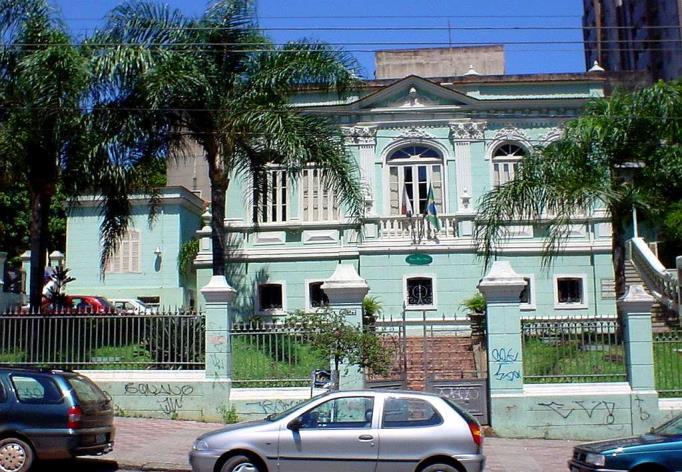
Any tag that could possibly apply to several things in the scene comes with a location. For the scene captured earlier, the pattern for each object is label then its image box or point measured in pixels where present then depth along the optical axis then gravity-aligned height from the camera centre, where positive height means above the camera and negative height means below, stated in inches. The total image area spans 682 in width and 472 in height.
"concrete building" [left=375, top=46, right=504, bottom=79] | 1284.4 +424.2
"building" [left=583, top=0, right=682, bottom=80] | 2026.6 +819.3
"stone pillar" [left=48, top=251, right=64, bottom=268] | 1171.9 +116.2
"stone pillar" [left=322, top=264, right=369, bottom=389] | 596.1 +27.9
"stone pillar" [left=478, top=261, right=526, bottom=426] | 584.1 -4.2
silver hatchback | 385.1 -50.6
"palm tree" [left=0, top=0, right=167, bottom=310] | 689.6 +178.9
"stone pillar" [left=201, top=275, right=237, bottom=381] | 607.2 +3.5
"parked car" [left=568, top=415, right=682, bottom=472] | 372.2 -59.5
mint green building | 971.3 +161.2
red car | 642.8 +40.6
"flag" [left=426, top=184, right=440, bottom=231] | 959.0 +137.6
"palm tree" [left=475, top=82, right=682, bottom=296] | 682.8 +139.2
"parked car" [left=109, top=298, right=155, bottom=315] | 1039.0 +44.3
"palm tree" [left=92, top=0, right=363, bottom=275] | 690.8 +215.9
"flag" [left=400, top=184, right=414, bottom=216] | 983.4 +150.6
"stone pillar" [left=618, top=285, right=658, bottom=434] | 575.2 -22.2
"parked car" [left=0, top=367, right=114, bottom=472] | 425.4 -42.1
